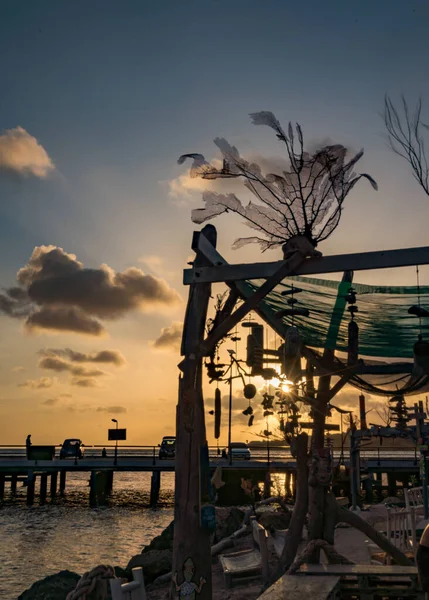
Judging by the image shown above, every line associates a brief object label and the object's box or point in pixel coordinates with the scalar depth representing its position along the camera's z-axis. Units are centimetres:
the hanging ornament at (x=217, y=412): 977
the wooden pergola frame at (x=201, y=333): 751
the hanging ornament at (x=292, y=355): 872
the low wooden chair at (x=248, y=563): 1052
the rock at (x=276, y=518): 1620
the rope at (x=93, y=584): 432
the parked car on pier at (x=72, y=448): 5545
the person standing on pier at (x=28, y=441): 4892
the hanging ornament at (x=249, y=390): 1020
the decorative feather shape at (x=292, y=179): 788
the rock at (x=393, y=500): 2157
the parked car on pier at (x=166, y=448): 5034
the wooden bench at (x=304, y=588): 496
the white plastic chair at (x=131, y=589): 470
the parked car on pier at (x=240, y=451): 6171
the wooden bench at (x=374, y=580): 589
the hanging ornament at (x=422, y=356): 864
